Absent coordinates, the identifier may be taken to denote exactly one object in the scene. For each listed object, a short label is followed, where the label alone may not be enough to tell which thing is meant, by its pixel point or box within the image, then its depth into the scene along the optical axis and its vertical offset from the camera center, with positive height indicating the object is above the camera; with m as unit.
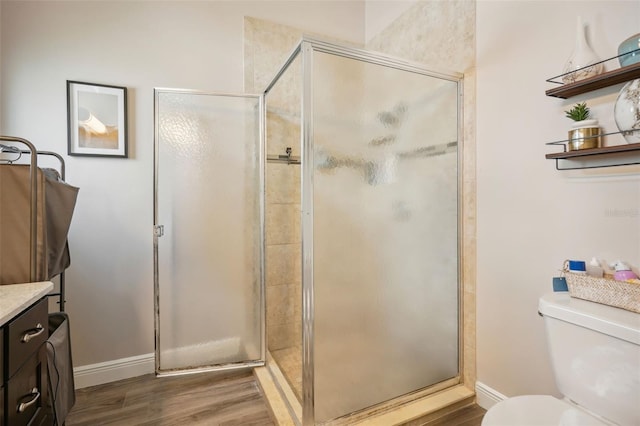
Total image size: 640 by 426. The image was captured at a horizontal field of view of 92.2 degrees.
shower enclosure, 1.40 -0.12
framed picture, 1.81 +0.56
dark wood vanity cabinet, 0.85 -0.47
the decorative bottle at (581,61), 1.17 +0.58
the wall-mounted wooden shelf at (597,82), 1.03 +0.48
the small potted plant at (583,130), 1.17 +0.31
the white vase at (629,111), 1.02 +0.34
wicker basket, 1.03 -0.28
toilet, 0.94 -0.52
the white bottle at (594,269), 1.19 -0.22
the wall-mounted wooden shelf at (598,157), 1.05 +0.21
